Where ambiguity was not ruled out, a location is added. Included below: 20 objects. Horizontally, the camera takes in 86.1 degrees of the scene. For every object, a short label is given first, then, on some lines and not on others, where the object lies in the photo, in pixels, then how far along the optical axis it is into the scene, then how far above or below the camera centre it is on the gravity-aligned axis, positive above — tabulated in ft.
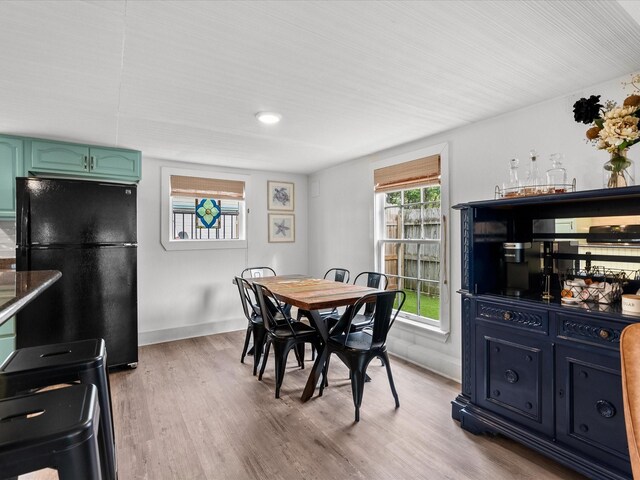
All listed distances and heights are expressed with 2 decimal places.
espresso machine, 7.98 -0.69
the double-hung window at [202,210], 14.42 +1.42
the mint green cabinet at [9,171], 10.25 +2.18
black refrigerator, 9.87 -0.52
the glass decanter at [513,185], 7.64 +1.24
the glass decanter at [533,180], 7.29 +1.35
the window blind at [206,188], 14.56 +2.38
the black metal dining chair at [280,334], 9.29 -2.59
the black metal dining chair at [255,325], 10.79 -2.66
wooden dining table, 8.55 -1.50
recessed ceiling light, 8.89 +3.29
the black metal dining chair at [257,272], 15.69 -1.47
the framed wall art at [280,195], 16.90 +2.28
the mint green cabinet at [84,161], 10.77 +2.73
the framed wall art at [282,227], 16.97 +0.69
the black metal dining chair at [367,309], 10.34 -2.33
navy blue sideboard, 5.74 -1.80
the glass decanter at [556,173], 7.38 +1.43
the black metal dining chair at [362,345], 8.11 -2.58
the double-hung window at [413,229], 11.23 +0.40
